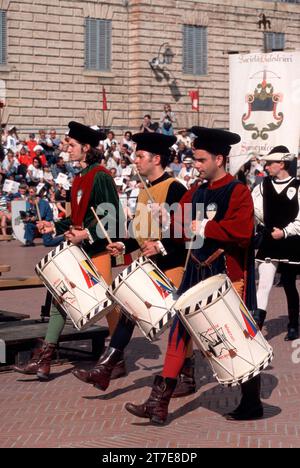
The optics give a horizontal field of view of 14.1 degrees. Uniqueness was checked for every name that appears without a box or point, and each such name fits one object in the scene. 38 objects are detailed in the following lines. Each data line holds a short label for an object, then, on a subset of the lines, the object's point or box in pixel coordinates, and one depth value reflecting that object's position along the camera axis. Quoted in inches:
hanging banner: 745.6
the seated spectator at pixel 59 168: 1131.5
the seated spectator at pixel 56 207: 1010.1
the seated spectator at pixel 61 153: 1139.0
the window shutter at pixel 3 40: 1465.3
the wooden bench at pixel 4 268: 405.5
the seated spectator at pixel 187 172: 1136.8
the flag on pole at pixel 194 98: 1649.9
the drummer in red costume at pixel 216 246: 299.6
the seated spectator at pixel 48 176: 1092.5
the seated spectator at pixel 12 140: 1155.8
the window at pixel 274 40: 1824.6
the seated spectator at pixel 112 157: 1174.3
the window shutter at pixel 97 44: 1565.0
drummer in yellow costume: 338.3
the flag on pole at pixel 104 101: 1512.3
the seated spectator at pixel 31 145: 1163.8
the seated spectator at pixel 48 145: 1177.5
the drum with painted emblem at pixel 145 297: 319.9
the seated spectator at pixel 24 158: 1137.4
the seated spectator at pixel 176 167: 1177.4
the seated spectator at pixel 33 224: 855.7
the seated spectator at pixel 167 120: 1378.0
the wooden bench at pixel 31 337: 377.1
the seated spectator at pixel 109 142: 1222.3
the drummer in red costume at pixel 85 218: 362.4
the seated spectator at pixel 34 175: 1107.9
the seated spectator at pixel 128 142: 1272.1
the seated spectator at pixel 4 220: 968.3
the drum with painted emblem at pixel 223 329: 283.6
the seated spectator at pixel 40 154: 1136.9
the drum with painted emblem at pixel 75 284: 346.6
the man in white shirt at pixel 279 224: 437.7
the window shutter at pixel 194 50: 1695.4
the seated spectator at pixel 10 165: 1095.8
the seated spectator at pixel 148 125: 1256.2
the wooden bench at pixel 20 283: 396.5
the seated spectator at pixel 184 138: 1331.0
